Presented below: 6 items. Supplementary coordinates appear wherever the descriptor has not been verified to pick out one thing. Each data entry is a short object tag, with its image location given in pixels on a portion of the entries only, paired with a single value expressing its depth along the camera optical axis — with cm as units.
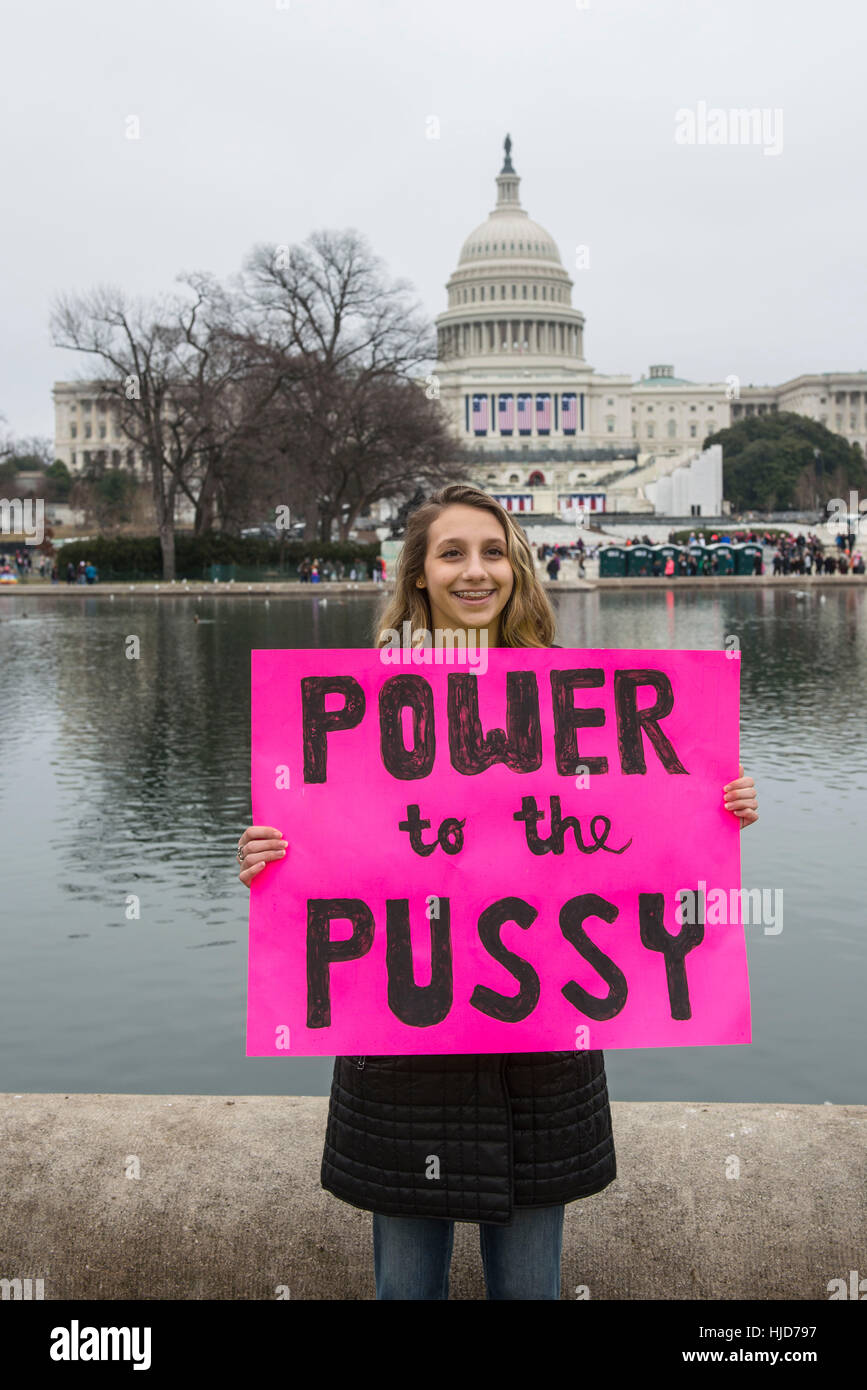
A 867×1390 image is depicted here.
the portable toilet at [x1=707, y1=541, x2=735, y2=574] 5384
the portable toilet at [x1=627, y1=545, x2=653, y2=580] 5381
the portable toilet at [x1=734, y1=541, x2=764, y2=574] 5381
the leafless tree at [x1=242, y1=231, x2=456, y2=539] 5034
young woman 256
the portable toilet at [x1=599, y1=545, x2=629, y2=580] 5400
